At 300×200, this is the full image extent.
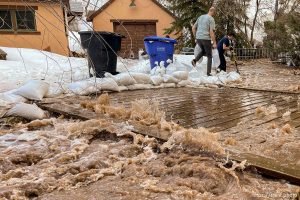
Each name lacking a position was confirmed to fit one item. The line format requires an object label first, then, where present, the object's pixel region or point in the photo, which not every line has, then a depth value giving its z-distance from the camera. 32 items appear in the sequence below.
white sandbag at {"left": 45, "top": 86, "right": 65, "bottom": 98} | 4.75
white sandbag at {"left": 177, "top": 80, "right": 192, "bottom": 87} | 6.66
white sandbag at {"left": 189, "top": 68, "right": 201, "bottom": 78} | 7.56
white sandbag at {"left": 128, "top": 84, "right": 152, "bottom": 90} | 6.04
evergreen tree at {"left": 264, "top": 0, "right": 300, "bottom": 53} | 10.82
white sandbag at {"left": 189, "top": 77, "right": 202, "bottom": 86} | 6.73
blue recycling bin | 8.08
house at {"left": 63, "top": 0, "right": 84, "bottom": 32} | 17.11
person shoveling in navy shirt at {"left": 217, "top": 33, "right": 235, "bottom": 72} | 8.59
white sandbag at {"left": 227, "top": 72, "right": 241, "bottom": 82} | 7.33
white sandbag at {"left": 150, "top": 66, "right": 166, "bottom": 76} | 7.38
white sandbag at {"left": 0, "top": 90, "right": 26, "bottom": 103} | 4.03
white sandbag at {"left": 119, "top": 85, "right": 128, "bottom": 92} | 5.80
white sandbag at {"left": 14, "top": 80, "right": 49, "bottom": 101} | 4.31
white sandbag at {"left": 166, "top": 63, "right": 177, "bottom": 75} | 7.81
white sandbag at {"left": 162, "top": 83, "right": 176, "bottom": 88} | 6.49
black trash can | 6.32
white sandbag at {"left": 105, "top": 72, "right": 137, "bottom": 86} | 5.89
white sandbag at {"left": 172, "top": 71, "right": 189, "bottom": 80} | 6.71
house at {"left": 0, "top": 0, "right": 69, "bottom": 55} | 12.94
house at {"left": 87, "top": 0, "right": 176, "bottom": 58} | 19.89
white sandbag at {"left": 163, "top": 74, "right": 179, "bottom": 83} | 6.61
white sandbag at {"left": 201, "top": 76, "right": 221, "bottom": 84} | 6.82
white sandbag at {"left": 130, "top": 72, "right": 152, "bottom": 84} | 6.20
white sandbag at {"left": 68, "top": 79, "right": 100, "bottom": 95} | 5.05
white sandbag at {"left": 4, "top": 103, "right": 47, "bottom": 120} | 3.42
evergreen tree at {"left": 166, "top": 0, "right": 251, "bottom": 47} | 14.92
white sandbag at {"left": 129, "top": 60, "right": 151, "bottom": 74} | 8.38
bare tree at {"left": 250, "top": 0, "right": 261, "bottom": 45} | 18.91
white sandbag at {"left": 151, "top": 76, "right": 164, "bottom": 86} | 6.48
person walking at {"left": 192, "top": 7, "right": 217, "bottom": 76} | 7.46
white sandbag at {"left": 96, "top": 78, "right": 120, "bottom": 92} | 5.50
